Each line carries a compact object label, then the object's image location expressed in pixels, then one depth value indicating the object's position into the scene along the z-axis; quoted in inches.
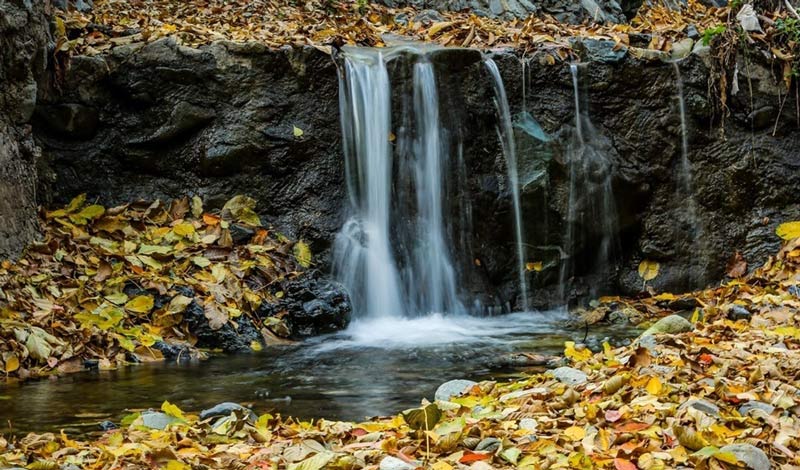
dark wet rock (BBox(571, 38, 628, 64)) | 349.1
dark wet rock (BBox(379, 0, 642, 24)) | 498.6
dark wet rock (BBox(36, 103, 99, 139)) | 309.9
